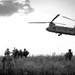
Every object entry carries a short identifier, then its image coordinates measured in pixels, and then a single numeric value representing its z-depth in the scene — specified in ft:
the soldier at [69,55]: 69.59
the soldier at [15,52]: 72.54
